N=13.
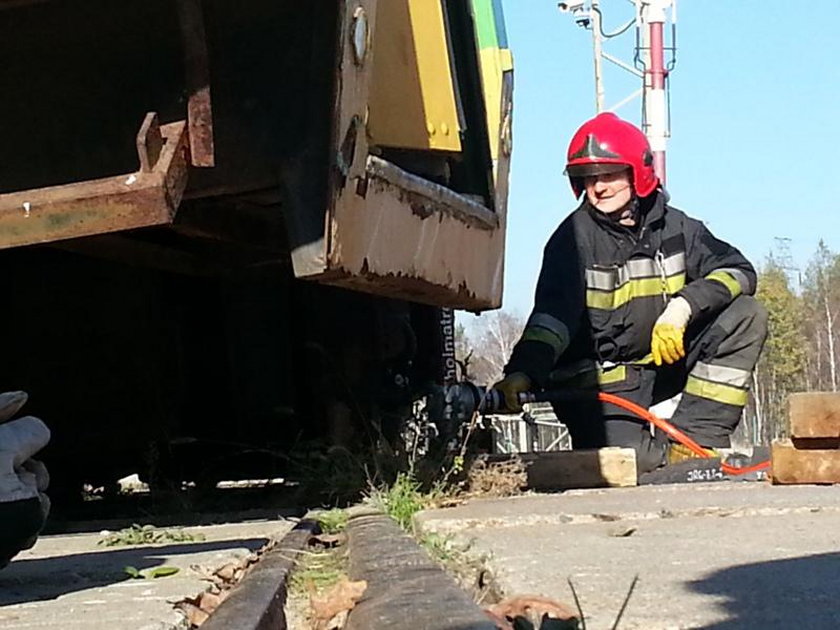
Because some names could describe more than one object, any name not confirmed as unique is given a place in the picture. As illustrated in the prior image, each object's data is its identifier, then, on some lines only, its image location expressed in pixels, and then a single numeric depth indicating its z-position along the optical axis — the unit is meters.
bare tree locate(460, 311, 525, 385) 45.19
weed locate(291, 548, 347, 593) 2.47
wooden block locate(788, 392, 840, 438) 4.04
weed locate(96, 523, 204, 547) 3.13
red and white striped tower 16.25
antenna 16.30
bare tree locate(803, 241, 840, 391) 48.03
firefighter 6.16
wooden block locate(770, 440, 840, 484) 4.10
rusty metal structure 3.27
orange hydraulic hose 5.98
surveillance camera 23.47
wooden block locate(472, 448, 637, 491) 4.96
